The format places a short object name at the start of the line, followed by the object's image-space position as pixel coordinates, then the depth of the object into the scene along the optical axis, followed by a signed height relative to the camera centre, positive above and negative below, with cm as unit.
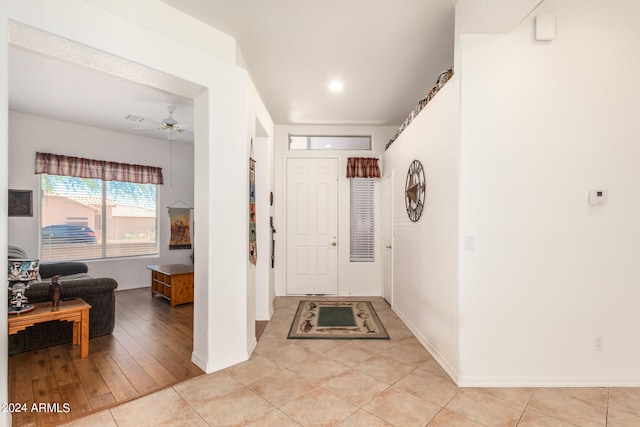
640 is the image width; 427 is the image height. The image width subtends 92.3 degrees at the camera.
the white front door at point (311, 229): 524 -20
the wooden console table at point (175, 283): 457 -101
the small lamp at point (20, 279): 253 -50
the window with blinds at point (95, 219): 505 -1
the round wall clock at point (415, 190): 325 +29
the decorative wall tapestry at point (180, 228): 649 -22
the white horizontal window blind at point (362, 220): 530 -5
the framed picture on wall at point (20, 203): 468 +24
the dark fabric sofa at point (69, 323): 298 -106
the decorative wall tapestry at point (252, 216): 310 +1
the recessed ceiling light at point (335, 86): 368 +160
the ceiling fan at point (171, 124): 439 +134
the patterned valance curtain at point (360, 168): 515 +82
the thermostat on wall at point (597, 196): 235 +15
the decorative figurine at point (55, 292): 286 -68
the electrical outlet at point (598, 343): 237 -99
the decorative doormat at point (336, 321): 348 -134
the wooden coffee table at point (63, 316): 254 -86
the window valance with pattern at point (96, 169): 490 +87
